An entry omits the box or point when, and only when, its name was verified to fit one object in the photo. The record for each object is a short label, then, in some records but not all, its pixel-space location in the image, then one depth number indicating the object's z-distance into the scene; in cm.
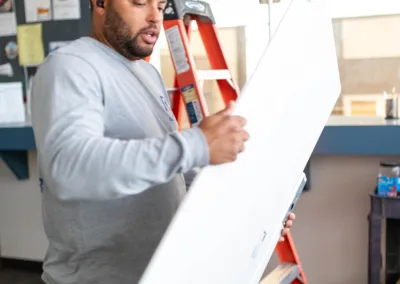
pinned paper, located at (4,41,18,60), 270
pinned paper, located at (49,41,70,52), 258
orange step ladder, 156
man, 63
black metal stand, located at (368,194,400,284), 177
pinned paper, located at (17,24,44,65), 264
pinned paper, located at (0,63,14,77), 272
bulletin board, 252
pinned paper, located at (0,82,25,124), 263
